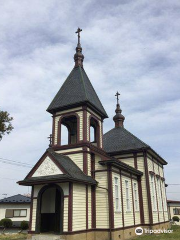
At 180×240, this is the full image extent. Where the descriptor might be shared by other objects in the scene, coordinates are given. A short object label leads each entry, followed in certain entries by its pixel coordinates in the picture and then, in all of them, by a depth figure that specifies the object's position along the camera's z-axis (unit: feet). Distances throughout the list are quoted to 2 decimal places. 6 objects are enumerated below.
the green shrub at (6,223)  79.71
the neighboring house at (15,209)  91.15
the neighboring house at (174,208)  145.48
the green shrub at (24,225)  72.74
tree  39.70
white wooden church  44.52
